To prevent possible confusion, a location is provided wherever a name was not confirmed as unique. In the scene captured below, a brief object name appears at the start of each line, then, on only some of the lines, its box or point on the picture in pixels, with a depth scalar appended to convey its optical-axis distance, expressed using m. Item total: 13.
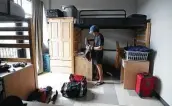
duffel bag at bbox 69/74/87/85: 3.03
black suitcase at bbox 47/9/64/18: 3.70
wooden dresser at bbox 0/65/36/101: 1.80
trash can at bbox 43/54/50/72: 4.20
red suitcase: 2.61
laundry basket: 2.90
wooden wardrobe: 3.75
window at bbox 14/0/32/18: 3.79
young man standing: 3.21
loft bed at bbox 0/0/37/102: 1.79
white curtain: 3.76
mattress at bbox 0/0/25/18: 1.53
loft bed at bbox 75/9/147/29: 3.23
